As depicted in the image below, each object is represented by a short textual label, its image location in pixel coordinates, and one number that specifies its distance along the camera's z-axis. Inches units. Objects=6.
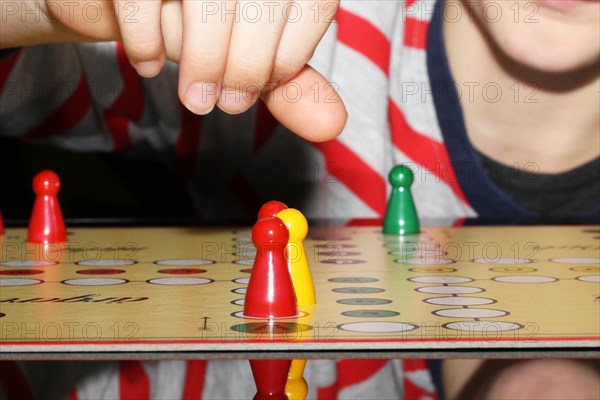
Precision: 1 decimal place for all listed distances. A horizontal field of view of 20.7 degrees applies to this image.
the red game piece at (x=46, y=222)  22.3
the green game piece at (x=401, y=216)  23.4
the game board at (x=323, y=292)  16.6
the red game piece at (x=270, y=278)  17.7
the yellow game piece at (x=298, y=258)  18.5
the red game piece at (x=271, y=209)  19.6
